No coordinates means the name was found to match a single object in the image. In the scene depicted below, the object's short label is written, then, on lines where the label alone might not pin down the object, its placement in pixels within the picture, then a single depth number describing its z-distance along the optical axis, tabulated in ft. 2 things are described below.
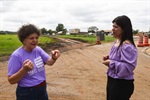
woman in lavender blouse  4.75
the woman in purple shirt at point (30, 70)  4.30
